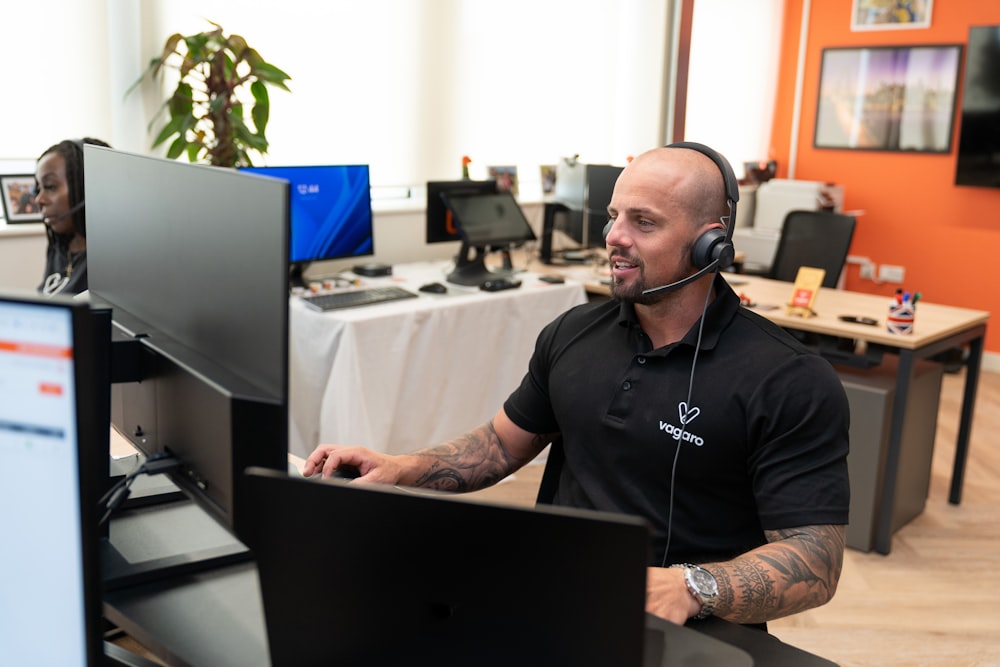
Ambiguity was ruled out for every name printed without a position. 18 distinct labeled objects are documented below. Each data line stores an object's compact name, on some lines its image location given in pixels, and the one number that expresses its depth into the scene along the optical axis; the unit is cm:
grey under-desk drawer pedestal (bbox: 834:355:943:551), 305
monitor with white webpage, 73
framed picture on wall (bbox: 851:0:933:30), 557
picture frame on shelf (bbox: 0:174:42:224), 312
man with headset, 132
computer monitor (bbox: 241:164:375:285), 340
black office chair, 404
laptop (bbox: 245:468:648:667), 69
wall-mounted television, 518
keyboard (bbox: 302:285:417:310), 324
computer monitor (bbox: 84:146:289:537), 88
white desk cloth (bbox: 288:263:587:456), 317
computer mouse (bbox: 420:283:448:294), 358
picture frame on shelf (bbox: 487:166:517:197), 468
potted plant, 339
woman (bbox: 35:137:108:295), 260
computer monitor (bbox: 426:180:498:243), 374
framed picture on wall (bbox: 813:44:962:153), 553
